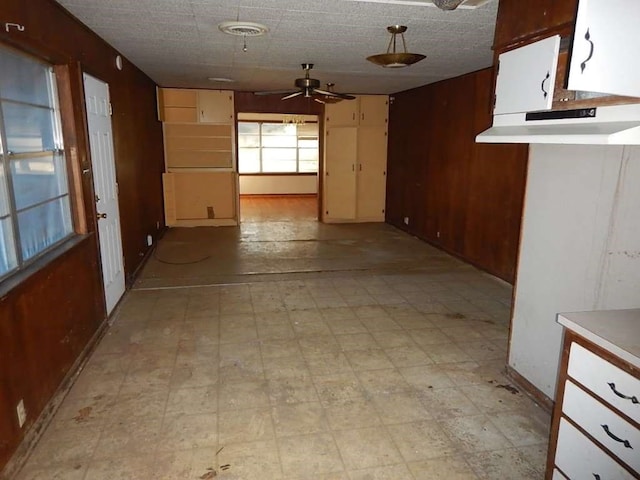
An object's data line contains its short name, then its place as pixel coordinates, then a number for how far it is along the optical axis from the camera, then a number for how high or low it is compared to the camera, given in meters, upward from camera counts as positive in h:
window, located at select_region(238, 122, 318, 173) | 11.14 +0.08
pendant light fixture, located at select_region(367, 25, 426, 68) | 2.94 +0.62
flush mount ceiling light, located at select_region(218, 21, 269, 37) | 3.09 +0.87
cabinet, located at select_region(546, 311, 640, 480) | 1.30 -0.82
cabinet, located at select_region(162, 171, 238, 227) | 7.36 -0.82
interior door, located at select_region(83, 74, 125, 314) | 3.29 -0.29
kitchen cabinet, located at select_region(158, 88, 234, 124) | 7.02 +0.70
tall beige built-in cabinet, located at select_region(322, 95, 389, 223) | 7.48 -0.15
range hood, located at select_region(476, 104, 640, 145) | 1.42 +0.10
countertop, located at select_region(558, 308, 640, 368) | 1.32 -0.57
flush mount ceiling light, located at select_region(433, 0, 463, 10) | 2.09 +0.70
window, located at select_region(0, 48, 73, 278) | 2.07 -0.09
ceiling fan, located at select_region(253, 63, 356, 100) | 4.38 +0.64
